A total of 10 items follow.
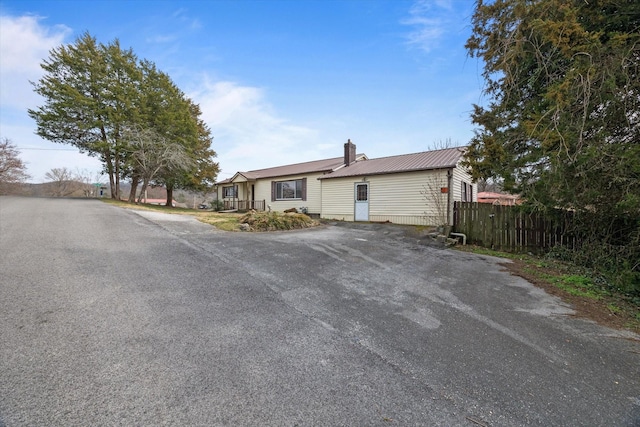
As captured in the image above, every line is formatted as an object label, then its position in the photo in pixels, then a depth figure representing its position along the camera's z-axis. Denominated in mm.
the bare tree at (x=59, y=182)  38062
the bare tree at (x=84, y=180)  40312
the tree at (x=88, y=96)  18297
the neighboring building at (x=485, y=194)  21125
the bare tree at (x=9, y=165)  25047
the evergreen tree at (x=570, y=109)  4625
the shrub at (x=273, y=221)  10266
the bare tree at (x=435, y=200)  11195
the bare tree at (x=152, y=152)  18172
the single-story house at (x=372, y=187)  11906
